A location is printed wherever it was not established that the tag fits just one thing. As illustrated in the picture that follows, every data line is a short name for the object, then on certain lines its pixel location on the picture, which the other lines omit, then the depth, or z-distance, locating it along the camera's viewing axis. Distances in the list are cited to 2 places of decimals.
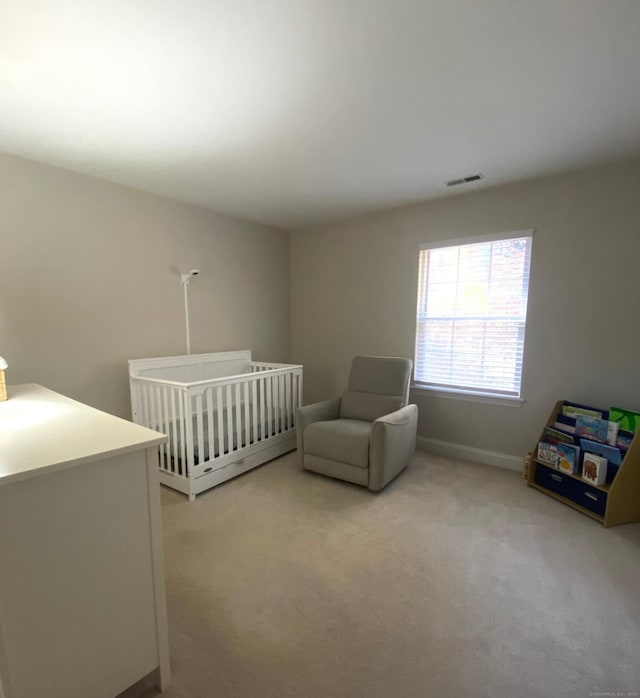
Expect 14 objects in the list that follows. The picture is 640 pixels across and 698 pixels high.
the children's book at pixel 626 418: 2.24
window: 2.85
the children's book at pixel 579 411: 2.43
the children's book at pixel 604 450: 2.17
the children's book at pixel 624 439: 2.21
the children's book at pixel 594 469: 2.17
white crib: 2.44
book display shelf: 2.09
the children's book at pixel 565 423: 2.48
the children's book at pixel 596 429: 2.28
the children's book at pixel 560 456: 2.34
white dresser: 0.89
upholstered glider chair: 2.49
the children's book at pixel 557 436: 2.42
